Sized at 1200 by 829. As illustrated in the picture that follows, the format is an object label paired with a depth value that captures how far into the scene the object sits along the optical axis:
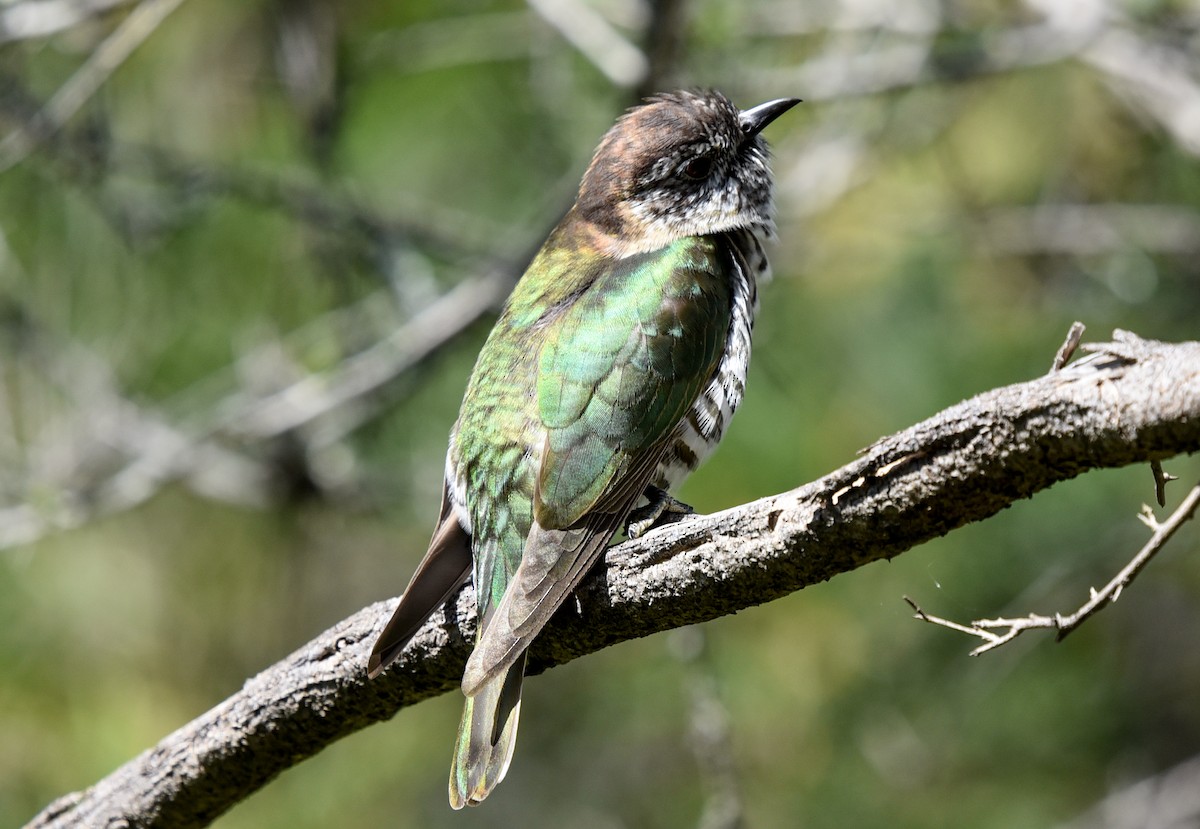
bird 6.33
